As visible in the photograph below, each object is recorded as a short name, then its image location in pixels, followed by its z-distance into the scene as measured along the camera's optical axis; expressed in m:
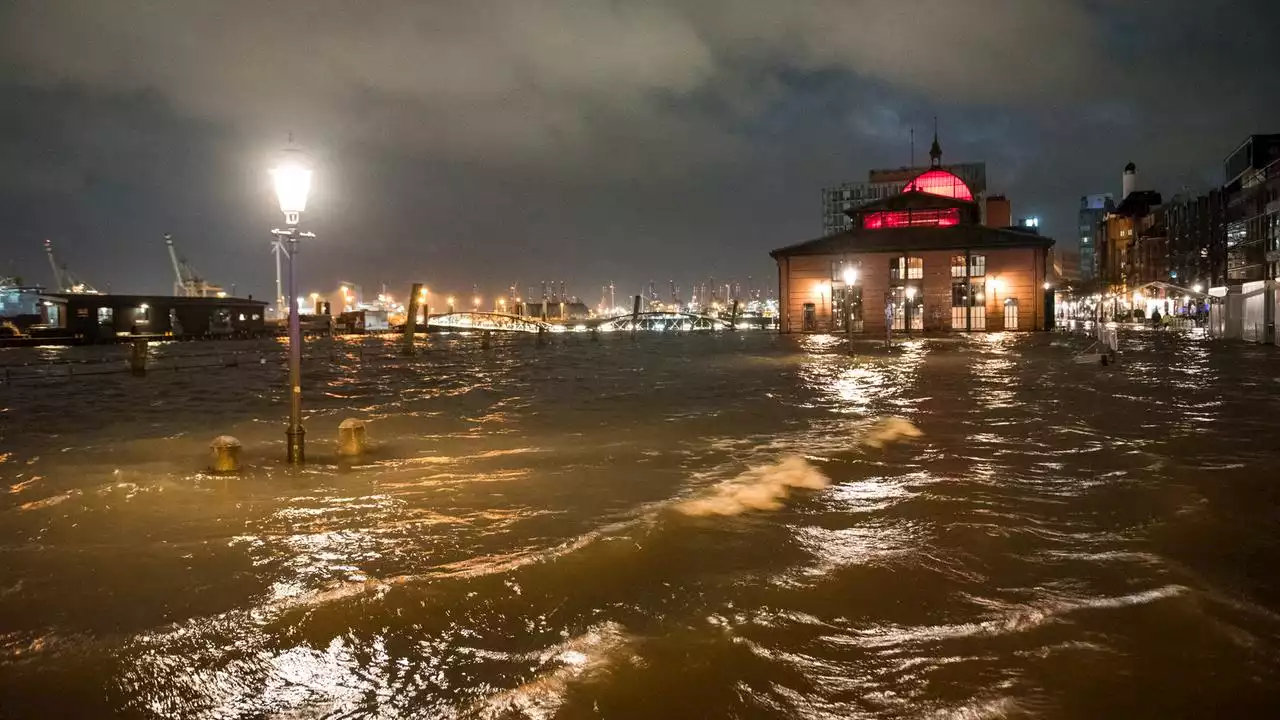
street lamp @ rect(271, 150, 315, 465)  10.90
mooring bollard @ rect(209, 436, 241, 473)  10.55
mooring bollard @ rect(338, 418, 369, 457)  11.77
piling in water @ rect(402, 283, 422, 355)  46.51
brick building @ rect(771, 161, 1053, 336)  60.69
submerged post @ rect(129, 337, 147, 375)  28.52
